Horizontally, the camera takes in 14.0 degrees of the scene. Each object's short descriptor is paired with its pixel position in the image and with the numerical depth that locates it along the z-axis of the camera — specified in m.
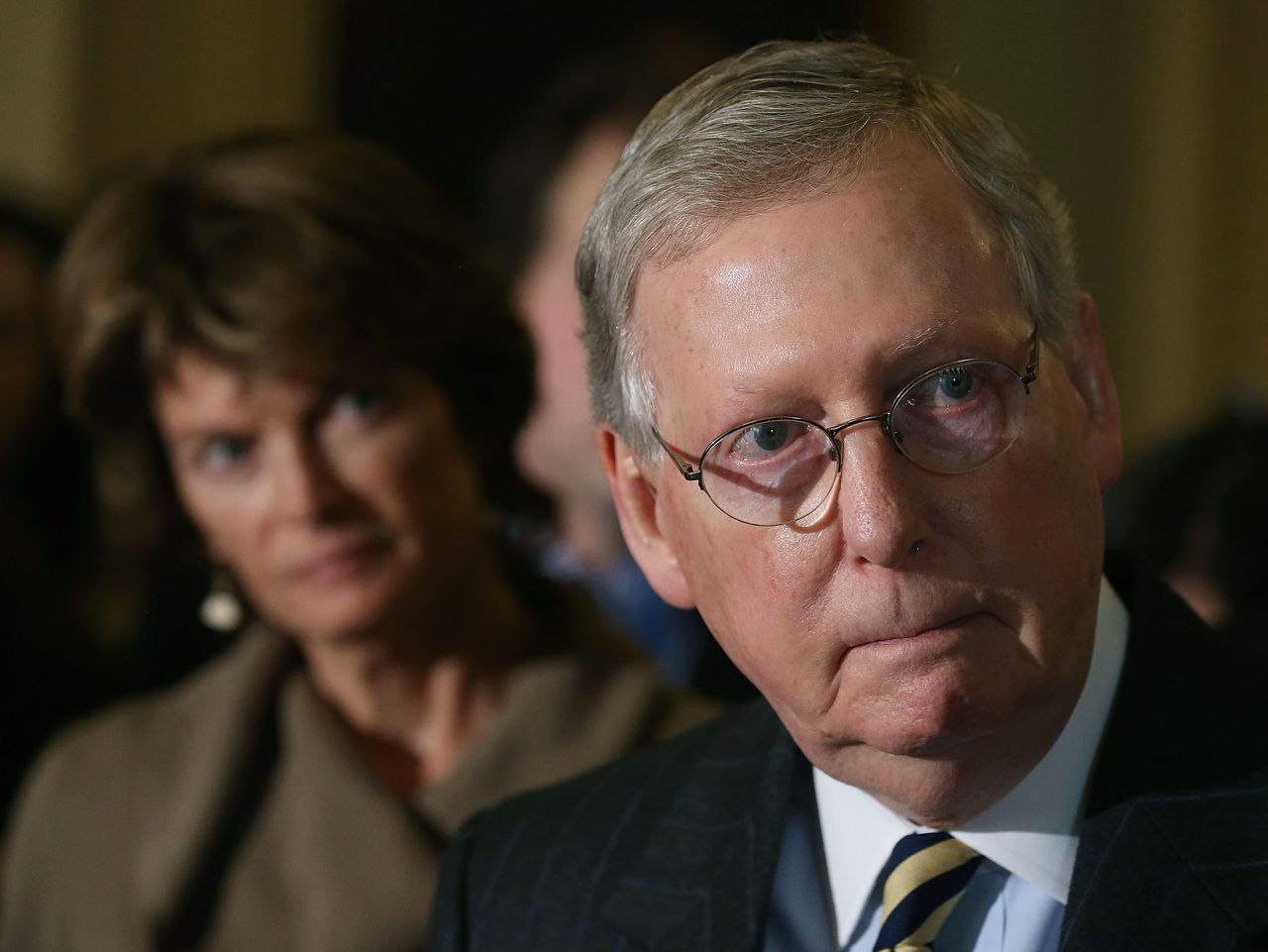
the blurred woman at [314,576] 1.89
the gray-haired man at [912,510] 1.57
